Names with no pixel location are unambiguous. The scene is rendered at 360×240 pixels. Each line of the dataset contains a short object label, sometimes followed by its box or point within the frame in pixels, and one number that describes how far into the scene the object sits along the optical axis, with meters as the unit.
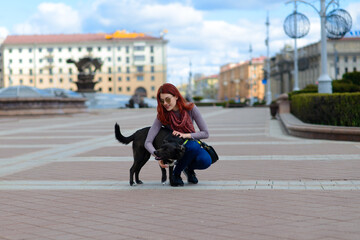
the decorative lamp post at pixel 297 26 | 21.69
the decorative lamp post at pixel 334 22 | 17.48
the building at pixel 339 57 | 94.38
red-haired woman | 6.23
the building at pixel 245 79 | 162.12
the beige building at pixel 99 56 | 120.69
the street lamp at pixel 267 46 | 59.16
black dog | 5.93
